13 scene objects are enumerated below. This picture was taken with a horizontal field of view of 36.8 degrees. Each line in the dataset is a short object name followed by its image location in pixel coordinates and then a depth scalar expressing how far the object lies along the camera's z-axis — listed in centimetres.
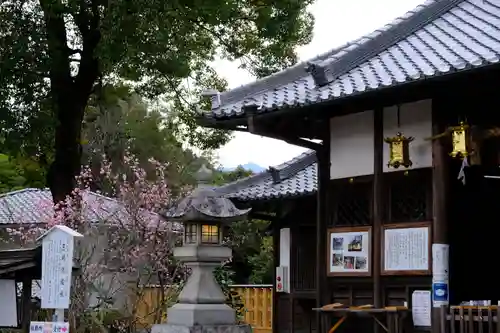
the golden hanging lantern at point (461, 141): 910
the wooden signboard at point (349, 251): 1052
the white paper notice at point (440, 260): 930
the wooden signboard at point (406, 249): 968
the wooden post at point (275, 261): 1663
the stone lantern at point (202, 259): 1103
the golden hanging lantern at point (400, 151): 996
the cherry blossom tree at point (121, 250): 1852
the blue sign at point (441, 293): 927
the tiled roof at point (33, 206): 2442
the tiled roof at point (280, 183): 1542
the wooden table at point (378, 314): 982
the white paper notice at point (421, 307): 959
